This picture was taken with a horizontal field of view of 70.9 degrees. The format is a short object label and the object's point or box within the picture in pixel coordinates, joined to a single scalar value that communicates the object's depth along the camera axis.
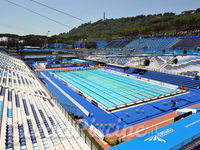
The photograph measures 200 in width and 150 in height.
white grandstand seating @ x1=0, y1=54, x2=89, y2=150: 8.15
